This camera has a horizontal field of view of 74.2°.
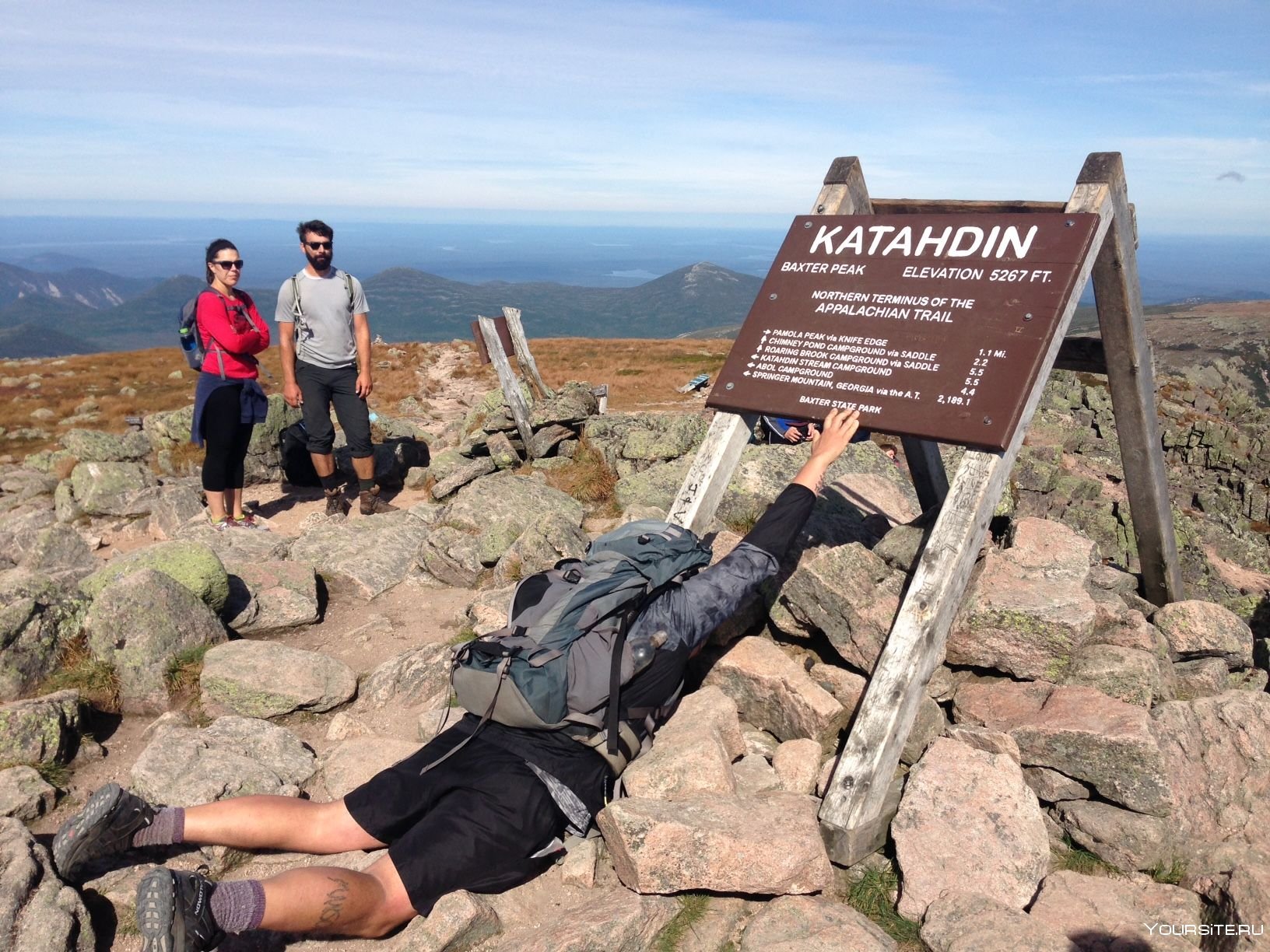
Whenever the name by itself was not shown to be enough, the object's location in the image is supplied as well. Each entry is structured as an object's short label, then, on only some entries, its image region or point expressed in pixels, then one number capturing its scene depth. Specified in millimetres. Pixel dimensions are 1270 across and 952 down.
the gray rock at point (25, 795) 5098
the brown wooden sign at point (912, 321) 4949
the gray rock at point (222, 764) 5273
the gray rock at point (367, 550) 8969
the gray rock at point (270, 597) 7859
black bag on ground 13016
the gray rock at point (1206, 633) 6422
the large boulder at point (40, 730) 5535
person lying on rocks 3930
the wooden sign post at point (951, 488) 4602
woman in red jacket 9352
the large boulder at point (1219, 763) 5035
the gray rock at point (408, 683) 6648
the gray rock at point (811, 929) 3904
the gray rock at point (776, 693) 5465
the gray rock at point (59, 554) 9773
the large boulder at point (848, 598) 5734
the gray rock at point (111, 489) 13195
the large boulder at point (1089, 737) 4785
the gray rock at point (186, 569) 7449
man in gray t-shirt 9688
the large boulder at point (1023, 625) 5594
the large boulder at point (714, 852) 4250
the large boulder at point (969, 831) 4328
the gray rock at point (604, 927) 3963
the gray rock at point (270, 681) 6465
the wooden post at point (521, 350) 14234
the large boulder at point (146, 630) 6609
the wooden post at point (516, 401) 12727
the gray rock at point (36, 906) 3945
